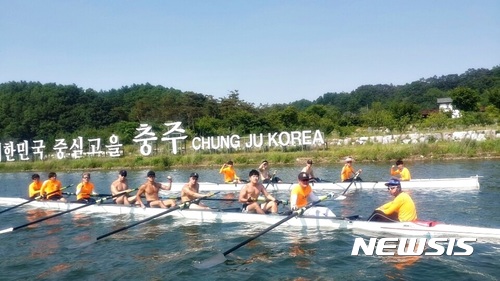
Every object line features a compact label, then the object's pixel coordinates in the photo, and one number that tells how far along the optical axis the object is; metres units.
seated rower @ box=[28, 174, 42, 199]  20.42
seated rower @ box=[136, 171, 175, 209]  16.77
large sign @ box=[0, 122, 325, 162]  43.06
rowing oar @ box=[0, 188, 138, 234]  17.16
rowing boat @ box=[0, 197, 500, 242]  11.35
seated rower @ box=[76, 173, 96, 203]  19.17
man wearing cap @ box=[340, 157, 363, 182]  22.84
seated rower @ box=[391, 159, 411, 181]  21.64
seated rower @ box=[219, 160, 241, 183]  23.89
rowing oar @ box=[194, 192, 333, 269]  10.74
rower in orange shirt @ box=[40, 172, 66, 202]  19.78
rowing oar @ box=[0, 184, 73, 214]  19.70
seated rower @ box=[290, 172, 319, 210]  13.64
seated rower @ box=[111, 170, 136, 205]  17.91
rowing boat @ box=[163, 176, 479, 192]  20.78
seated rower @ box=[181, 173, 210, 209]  16.20
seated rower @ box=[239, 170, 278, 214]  14.58
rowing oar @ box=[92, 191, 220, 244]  14.77
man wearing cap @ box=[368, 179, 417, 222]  11.16
